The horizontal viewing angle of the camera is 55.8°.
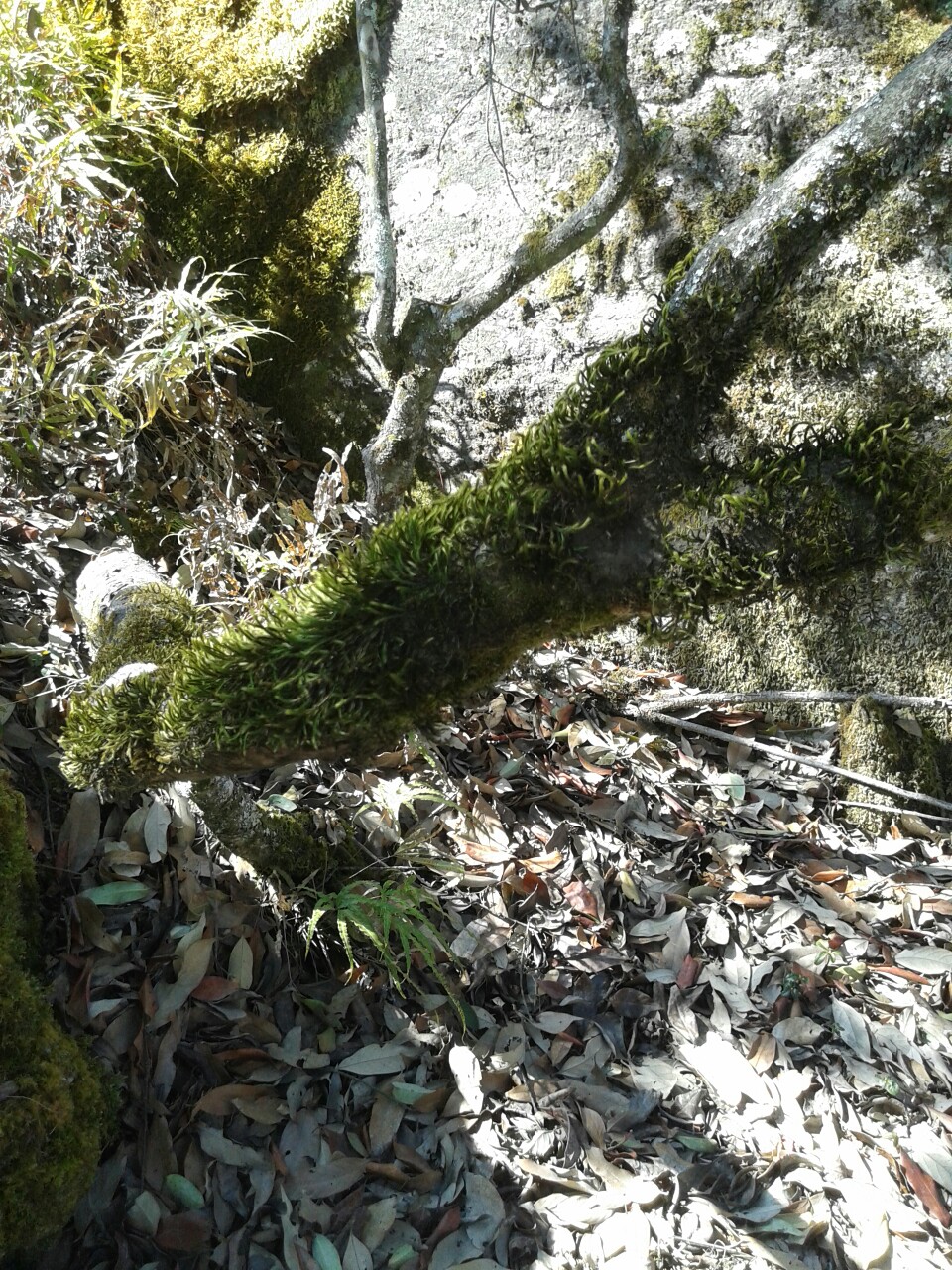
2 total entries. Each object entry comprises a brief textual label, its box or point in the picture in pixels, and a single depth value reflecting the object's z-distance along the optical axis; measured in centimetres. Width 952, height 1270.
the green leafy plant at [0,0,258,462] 261
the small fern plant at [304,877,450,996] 203
